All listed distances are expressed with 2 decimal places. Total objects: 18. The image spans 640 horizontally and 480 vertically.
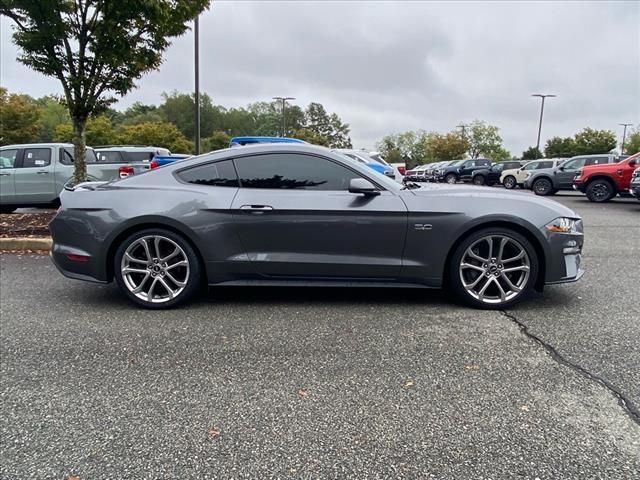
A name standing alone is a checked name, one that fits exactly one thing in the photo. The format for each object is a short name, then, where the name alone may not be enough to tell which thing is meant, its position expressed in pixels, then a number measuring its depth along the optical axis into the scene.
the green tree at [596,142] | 56.12
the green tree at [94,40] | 6.71
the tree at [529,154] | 64.62
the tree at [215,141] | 64.24
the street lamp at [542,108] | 41.91
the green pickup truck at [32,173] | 9.91
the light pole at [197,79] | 14.36
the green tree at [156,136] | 44.72
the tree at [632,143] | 58.44
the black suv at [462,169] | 28.58
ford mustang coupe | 3.86
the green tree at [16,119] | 36.09
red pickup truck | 13.34
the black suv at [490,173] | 25.51
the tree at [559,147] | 60.03
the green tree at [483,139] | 69.69
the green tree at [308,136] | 72.36
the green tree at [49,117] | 62.57
